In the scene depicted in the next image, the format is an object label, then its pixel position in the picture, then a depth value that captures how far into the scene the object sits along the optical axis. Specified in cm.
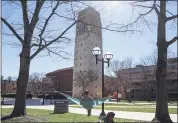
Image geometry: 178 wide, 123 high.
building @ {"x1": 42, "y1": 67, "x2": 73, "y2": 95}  4470
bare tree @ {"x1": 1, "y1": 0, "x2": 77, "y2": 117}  667
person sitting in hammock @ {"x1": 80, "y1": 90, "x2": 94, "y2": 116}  576
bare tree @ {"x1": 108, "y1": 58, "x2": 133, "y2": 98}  3270
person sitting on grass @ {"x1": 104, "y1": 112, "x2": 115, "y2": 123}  383
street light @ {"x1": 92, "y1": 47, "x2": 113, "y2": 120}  765
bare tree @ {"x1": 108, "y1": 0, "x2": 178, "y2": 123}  591
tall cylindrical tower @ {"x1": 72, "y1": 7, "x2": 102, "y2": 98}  3799
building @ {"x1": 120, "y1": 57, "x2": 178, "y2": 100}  2737
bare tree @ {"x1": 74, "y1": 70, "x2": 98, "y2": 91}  3396
